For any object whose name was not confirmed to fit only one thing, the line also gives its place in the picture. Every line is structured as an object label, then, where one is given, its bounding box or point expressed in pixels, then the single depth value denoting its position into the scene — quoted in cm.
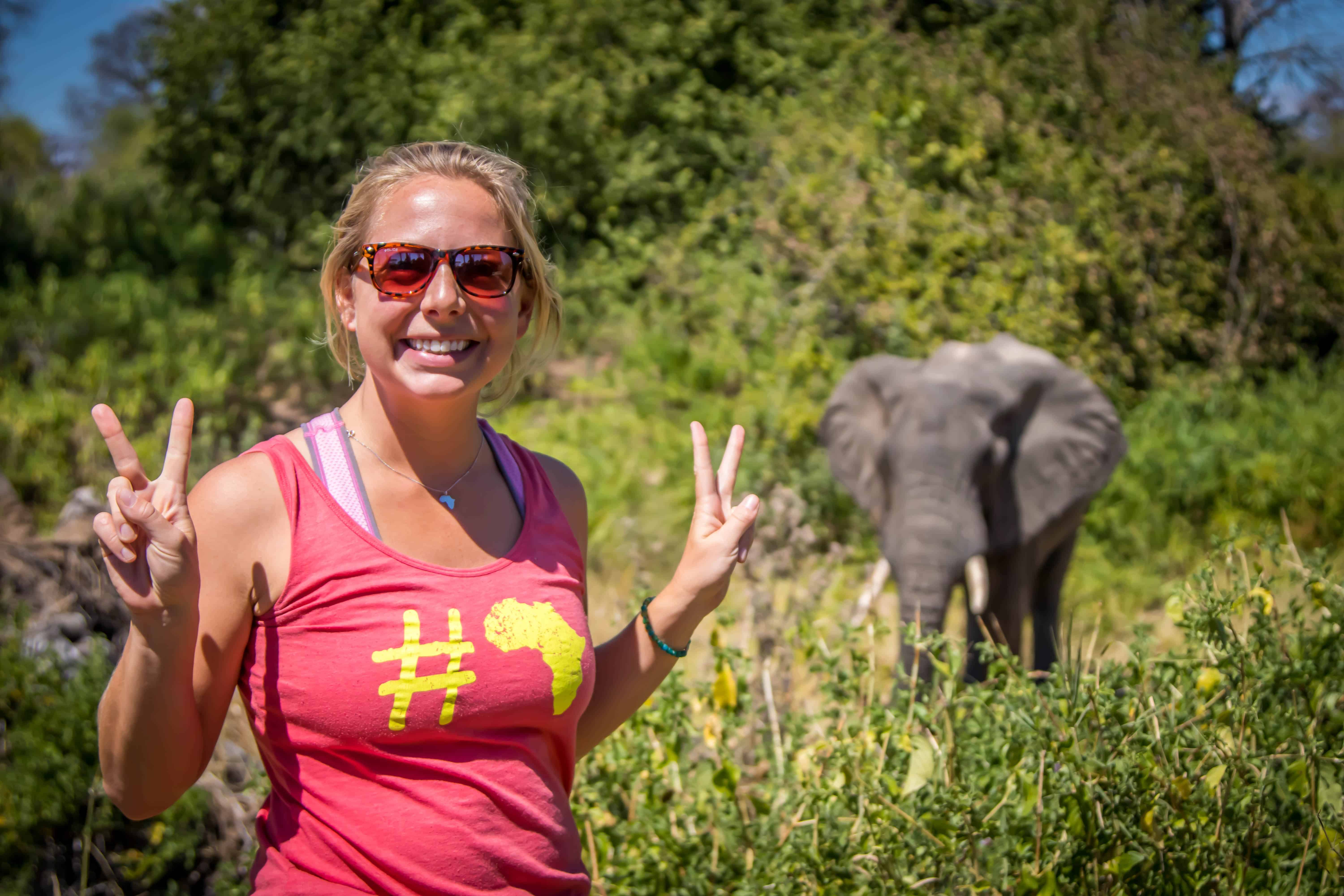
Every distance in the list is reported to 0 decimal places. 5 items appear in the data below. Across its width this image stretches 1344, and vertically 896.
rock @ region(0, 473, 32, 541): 522
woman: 147
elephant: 420
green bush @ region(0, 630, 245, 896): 307
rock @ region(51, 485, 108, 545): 454
